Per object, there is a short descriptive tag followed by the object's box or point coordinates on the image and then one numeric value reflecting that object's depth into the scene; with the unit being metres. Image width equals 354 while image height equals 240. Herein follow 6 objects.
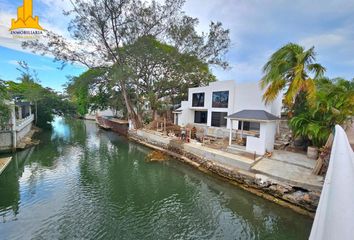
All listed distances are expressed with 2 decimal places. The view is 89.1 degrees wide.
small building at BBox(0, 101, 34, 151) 13.71
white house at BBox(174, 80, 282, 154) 11.84
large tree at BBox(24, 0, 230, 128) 17.89
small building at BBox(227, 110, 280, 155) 11.20
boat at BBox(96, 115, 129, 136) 25.58
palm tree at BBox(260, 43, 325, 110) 11.00
